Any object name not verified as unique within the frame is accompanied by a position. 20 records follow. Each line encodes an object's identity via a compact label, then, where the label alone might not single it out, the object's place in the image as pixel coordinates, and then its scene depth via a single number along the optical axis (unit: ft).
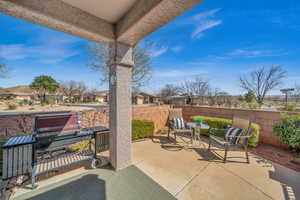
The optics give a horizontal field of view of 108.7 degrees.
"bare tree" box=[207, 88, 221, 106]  31.18
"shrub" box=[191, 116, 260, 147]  11.45
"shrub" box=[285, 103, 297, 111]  12.59
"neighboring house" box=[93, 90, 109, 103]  105.05
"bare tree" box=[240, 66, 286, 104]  46.34
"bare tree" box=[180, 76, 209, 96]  49.83
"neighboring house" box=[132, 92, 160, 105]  85.20
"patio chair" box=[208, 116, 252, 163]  8.73
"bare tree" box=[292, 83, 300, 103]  38.69
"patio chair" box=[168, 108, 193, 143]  12.68
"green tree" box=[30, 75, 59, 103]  70.49
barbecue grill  5.33
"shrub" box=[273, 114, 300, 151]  9.25
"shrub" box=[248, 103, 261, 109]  15.84
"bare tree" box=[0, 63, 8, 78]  24.42
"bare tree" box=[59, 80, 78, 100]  92.79
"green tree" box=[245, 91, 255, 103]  39.24
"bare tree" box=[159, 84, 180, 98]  69.22
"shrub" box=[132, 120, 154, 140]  12.84
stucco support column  6.97
